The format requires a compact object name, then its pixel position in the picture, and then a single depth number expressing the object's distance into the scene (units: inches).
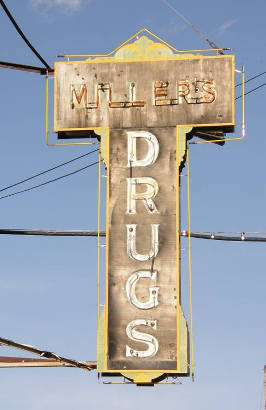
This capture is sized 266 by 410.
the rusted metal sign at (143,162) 1478.1
